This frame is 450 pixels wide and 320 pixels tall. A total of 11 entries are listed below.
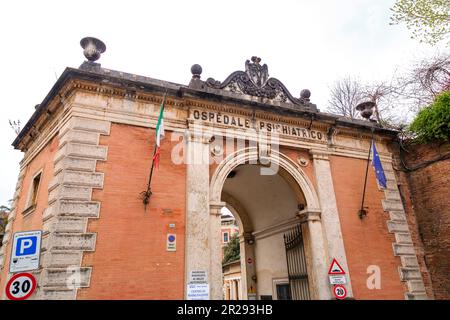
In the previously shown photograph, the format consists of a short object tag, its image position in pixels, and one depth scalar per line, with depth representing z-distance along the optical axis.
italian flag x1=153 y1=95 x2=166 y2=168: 7.50
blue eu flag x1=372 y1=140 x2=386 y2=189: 9.68
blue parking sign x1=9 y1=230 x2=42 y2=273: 5.19
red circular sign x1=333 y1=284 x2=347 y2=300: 8.74
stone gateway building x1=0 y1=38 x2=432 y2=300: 7.23
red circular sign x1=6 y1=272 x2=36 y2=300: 4.85
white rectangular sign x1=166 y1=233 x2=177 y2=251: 7.77
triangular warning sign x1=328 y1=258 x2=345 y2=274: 8.97
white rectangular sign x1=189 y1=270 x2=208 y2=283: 7.63
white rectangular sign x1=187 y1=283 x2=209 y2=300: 7.45
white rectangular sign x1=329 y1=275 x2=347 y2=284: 8.97
